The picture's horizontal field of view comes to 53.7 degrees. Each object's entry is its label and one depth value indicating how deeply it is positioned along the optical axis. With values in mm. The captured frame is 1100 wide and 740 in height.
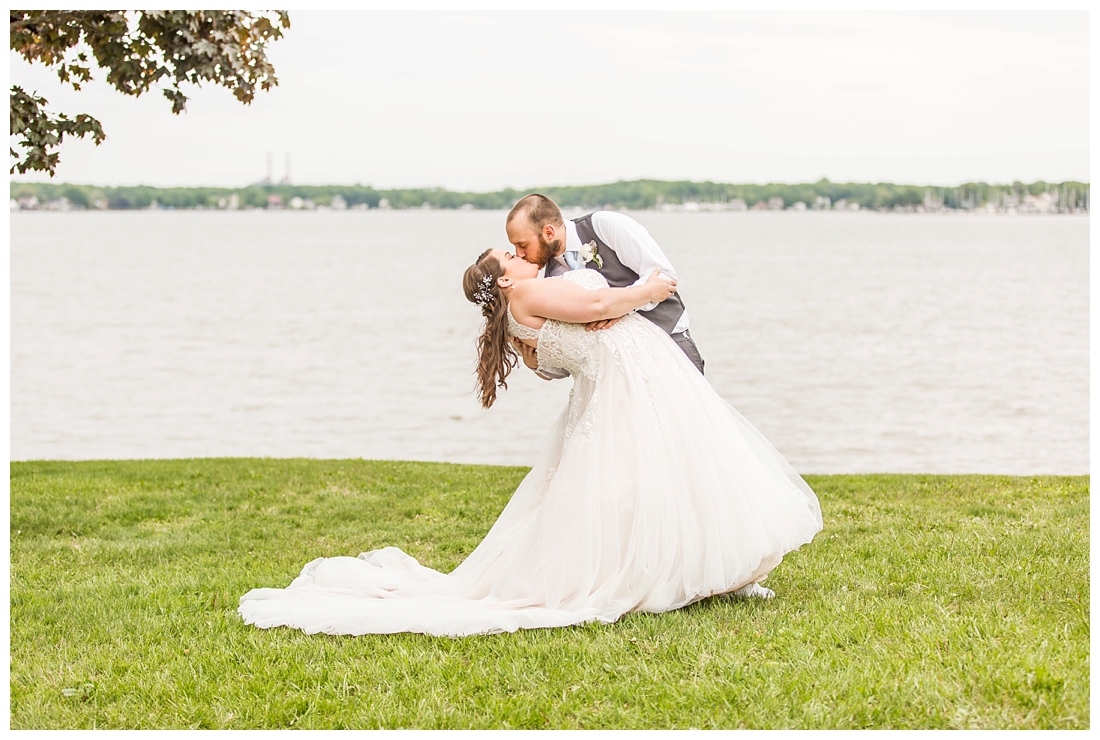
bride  5723
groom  5926
